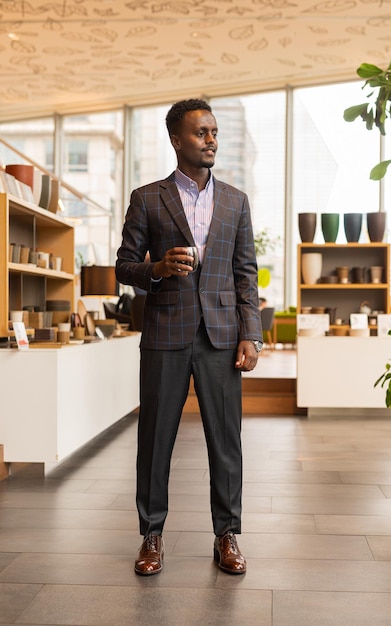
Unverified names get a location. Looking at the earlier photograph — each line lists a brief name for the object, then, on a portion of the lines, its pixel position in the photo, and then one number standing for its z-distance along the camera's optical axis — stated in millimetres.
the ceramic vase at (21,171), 5004
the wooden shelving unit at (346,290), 6957
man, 2559
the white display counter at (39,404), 4090
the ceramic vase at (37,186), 5148
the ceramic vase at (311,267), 6703
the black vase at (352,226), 6594
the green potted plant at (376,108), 2010
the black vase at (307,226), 6723
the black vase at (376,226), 6645
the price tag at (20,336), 4148
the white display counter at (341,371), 6422
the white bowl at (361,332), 6523
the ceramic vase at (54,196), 5383
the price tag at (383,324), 6559
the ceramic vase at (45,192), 5242
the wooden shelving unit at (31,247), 4426
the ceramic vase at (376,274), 6727
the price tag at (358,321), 6559
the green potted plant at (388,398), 2615
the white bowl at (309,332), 6562
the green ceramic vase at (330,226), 6660
